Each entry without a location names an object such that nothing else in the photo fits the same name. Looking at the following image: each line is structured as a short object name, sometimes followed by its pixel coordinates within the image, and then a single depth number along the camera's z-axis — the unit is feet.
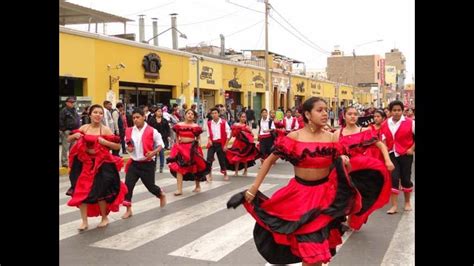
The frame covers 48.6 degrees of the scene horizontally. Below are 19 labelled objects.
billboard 382.01
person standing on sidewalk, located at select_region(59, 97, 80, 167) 43.52
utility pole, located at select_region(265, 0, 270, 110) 99.26
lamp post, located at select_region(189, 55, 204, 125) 89.12
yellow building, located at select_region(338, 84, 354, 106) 218.38
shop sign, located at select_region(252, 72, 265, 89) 131.54
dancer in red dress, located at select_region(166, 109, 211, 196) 34.01
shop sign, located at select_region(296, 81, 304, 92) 163.75
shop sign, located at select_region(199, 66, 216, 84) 103.65
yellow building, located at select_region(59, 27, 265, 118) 70.85
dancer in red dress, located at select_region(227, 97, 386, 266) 15.11
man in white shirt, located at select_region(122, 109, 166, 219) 27.78
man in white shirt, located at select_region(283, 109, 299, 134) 55.47
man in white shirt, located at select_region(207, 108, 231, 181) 42.01
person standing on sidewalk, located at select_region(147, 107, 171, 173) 49.55
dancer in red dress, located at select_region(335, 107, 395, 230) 20.49
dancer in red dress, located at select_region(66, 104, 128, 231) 24.08
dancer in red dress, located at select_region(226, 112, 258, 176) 44.04
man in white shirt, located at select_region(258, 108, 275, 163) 50.55
